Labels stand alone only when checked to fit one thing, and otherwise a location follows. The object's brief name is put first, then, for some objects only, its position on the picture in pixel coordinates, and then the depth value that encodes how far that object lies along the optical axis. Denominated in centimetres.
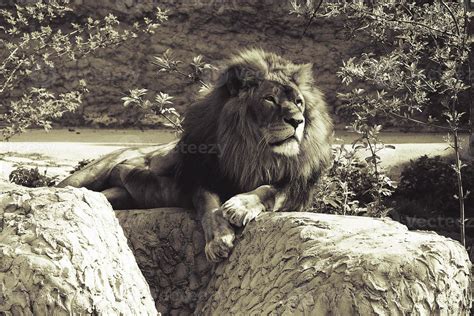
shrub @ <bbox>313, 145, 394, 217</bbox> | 1583
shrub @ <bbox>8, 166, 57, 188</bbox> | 1997
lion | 1211
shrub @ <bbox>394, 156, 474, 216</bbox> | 2208
